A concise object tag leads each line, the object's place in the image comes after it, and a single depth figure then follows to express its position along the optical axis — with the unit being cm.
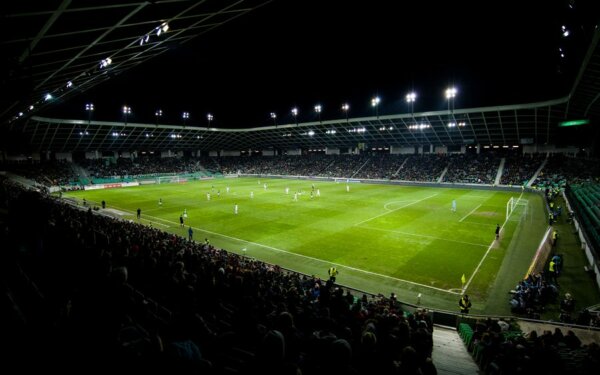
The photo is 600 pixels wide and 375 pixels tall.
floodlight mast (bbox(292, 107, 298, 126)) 7131
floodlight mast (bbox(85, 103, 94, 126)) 5826
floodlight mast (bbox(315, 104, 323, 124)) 6762
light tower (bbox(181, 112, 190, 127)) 7500
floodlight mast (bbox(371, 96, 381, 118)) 5903
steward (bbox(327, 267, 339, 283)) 1593
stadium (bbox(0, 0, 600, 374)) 392
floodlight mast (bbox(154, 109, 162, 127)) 6984
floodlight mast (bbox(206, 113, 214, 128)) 7864
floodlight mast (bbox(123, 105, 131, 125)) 6304
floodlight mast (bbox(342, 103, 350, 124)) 6256
